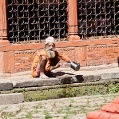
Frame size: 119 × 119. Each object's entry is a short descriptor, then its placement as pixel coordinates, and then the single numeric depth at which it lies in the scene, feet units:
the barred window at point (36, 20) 48.42
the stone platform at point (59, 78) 37.96
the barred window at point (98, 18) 51.62
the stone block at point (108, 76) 41.22
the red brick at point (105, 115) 18.30
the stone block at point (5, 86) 36.60
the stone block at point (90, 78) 40.09
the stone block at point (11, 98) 32.17
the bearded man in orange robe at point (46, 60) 40.19
